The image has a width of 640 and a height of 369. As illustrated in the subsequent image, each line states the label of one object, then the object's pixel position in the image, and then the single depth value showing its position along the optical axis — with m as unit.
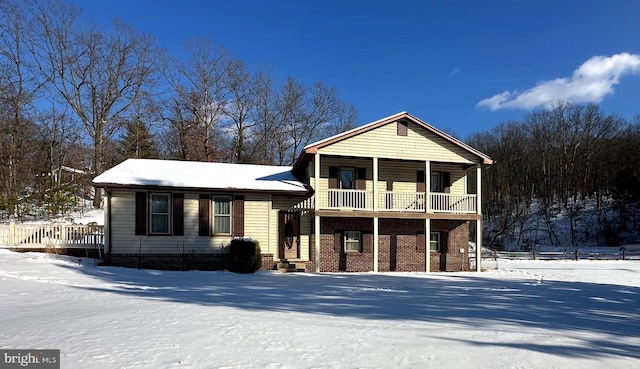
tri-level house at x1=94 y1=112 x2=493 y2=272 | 17.14
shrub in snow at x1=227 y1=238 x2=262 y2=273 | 16.72
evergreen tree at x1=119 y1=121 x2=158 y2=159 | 37.69
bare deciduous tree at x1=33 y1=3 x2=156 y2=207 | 34.75
